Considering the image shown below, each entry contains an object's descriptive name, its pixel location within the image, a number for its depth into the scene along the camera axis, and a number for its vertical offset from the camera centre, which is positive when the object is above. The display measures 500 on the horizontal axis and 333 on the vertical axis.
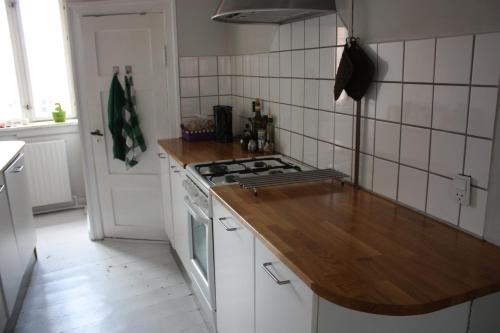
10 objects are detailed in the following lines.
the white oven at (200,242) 2.03 -0.89
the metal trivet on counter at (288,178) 1.84 -0.47
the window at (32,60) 3.97 +0.17
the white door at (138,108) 3.13 -0.25
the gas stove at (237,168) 2.06 -0.50
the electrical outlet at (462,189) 1.32 -0.37
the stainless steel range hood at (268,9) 1.65 +0.27
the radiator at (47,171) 4.01 -0.90
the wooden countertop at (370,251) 1.03 -0.52
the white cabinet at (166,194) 3.03 -0.88
